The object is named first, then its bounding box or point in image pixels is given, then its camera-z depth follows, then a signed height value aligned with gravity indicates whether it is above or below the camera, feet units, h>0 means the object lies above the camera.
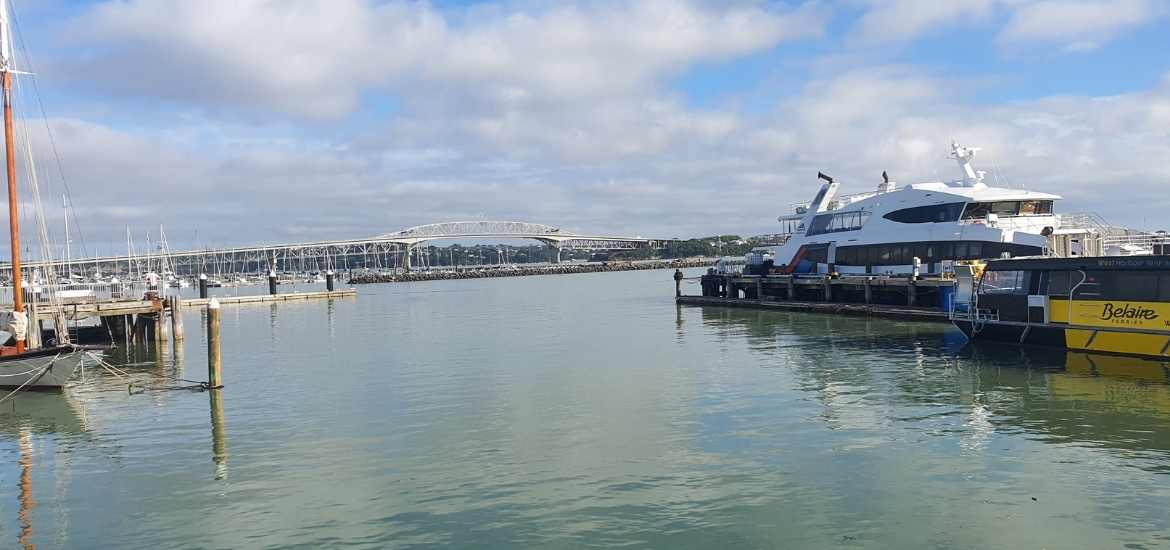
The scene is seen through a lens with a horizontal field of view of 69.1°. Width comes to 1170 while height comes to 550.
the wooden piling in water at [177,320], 129.39 -6.85
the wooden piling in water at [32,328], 93.50 -5.49
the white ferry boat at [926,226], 126.00 +4.12
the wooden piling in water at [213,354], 81.66 -7.99
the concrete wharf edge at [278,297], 247.70 -8.29
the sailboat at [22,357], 80.12 -7.33
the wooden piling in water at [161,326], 131.00 -7.85
